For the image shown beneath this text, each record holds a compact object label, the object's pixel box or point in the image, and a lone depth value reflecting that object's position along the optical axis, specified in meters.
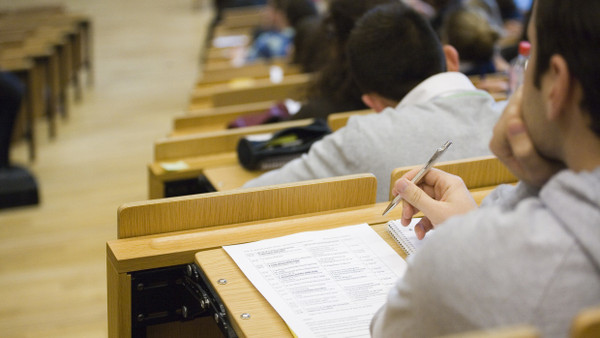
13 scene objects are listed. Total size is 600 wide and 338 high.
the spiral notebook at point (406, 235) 1.30
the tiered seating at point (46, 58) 4.52
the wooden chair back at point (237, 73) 4.01
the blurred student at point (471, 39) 3.05
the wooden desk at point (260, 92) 3.37
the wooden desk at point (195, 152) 2.26
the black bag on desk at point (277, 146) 2.19
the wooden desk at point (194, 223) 1.33
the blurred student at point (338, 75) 2.56
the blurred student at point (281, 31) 4.62
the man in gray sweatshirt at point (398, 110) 1.73
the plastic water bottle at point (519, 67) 2.43
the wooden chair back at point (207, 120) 2.92
